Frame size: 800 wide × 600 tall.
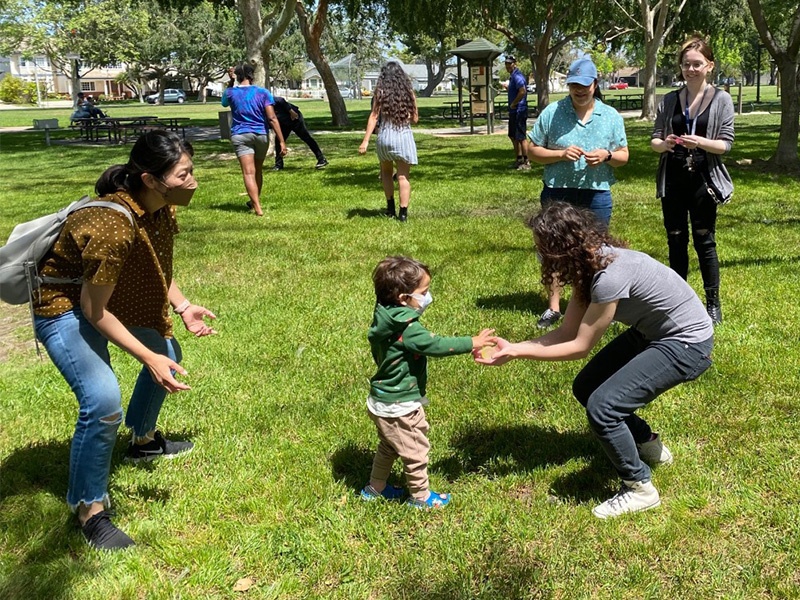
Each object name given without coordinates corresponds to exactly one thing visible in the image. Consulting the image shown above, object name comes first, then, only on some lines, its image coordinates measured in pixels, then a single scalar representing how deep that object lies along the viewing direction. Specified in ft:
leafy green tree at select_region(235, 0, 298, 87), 49.98
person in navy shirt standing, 43.05
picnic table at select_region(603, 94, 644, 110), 117.70
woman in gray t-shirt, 9.75
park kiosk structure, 73.03
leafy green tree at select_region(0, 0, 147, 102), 198.59
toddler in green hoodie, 9.86
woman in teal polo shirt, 16.43
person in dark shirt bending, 45.60
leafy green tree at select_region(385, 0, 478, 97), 84.23
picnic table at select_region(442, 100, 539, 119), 105.19
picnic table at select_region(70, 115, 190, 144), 69.05
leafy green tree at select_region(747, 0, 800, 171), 39.24
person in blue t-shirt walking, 31.35
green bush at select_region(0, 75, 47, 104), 220.64
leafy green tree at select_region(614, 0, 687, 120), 78.18
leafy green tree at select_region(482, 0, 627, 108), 92.73
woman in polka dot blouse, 8.98
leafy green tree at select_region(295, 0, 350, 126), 76.89
